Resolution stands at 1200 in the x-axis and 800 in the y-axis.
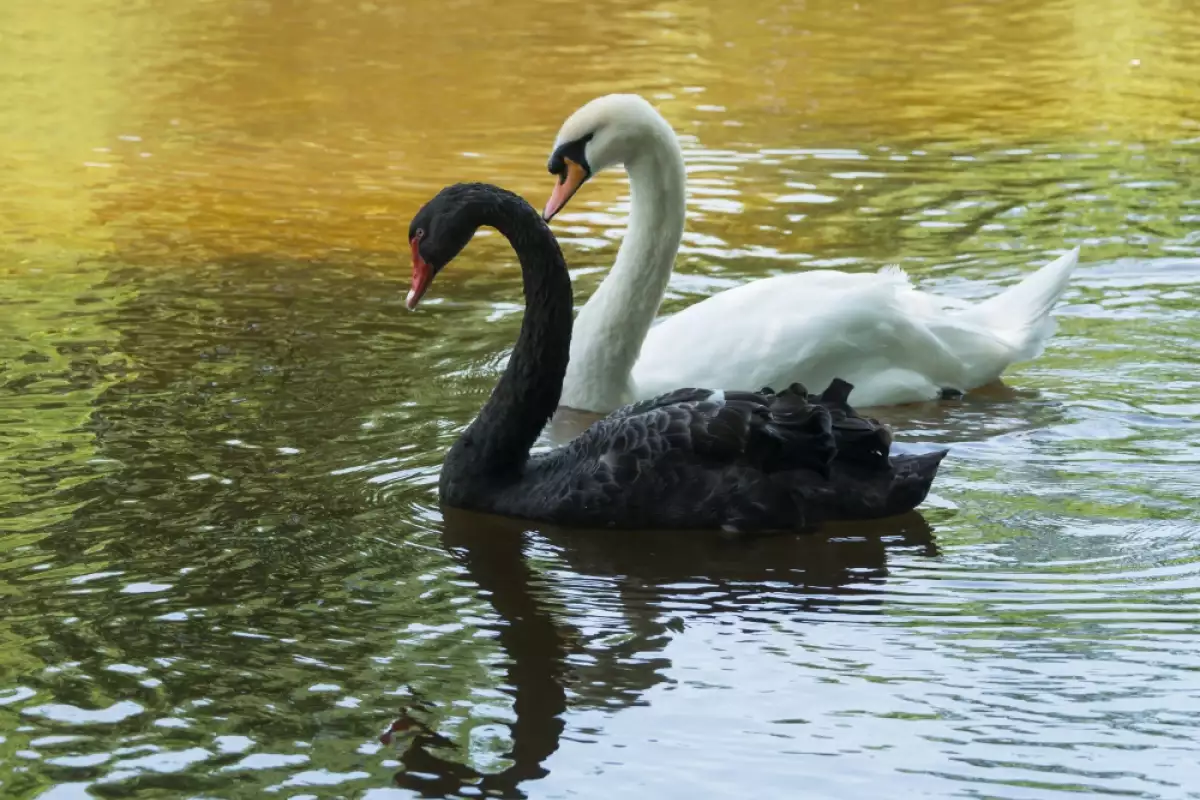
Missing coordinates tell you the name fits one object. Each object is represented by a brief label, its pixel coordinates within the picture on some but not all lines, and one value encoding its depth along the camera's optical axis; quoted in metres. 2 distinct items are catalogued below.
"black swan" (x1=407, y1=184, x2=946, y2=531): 11.77
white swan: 14.52
